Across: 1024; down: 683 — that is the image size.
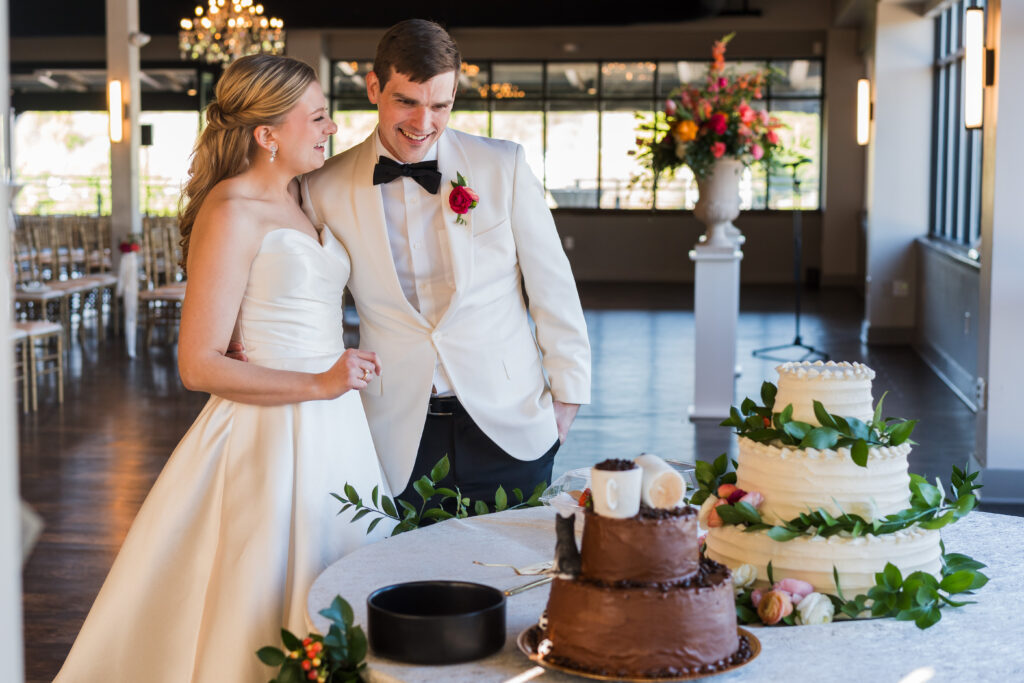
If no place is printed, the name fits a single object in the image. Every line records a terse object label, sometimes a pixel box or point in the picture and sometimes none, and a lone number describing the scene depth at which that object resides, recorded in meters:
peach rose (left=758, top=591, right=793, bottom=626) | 1.56
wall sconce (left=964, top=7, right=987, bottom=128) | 5.85
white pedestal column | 7.58
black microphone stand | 10.14
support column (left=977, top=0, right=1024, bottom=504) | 5.56
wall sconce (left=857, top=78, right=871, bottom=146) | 11.47
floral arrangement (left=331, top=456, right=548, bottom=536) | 2.04
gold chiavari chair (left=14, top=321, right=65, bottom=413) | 7.87
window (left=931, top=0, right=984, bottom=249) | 9.48
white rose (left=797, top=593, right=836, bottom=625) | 1.57
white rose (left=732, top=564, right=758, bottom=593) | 1.65
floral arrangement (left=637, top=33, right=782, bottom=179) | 7.27
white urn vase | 7.44
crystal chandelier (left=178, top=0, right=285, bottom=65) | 11.73
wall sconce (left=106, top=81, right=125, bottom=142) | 12.26
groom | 2.54
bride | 2.04
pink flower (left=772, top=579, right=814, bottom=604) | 1.61
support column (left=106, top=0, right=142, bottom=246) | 12.30
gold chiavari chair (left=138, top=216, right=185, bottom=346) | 11.07
